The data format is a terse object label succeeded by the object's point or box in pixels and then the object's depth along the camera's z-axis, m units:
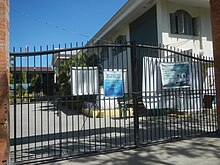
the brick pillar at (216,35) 6.27
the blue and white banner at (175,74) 6.30
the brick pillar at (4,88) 4.05
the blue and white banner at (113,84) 5.50
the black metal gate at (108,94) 5.12
